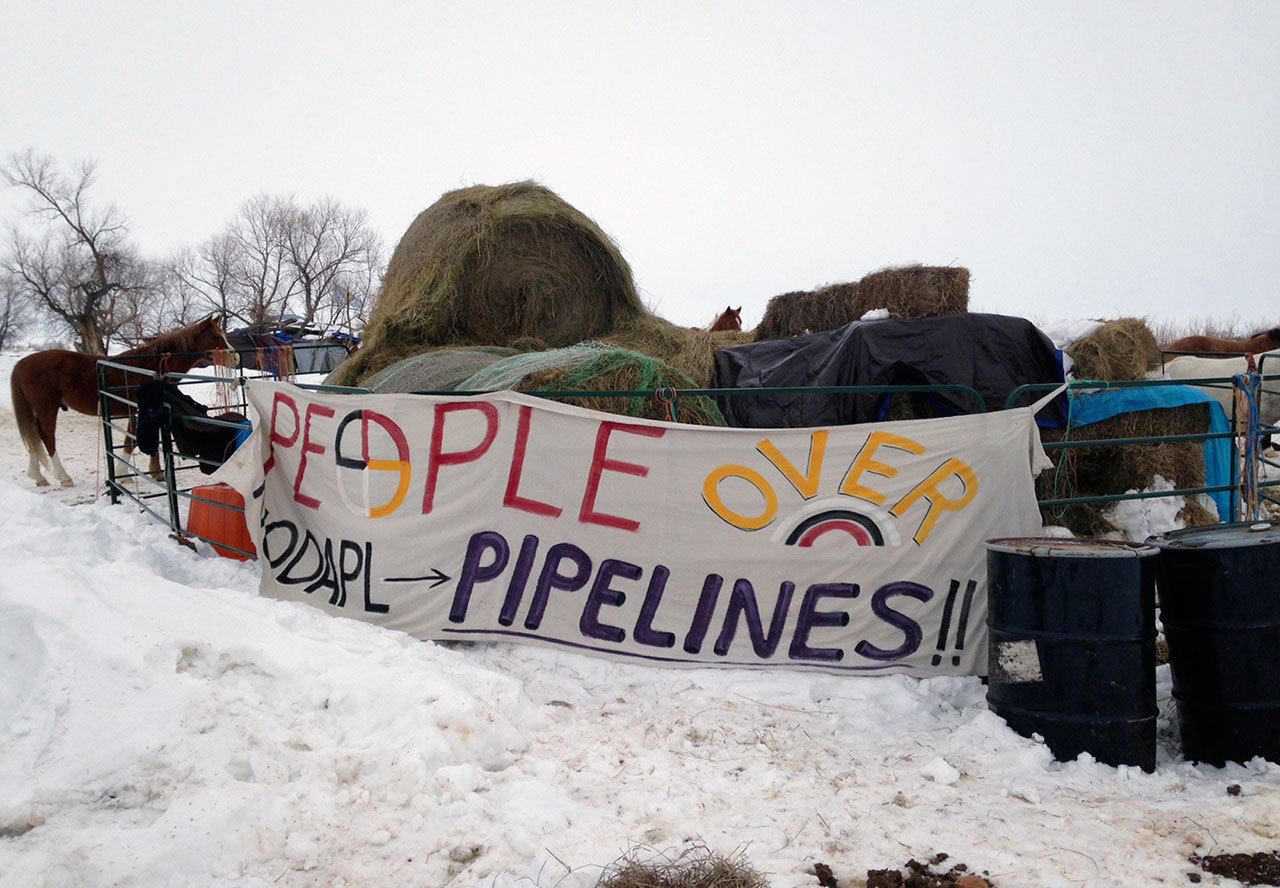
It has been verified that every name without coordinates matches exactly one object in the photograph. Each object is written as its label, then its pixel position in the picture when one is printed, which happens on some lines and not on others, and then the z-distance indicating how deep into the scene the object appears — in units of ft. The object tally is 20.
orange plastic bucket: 22.09
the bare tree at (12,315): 223.40
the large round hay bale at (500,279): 27.32
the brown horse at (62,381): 37.17
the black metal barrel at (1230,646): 12.11
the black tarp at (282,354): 56.08
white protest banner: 15.84
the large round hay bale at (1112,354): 26.00
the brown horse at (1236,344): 43.52
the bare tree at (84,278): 154.82
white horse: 30.60
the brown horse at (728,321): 53.16
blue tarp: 23.62
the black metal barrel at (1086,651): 12.11
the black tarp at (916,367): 20.92
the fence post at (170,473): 23.36
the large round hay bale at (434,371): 21.52
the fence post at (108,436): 28.99
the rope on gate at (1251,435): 16.80
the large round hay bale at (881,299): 26.14
